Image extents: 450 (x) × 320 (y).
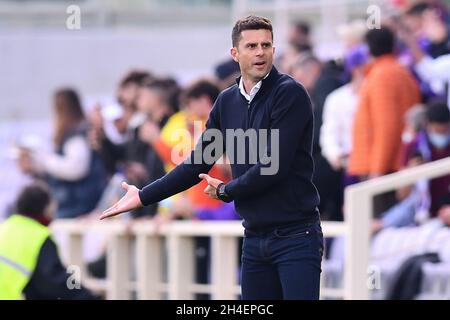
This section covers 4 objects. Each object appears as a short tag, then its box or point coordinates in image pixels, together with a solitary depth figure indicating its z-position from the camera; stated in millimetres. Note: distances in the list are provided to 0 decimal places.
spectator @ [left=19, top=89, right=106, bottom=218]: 12922
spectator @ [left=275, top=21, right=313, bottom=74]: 12148
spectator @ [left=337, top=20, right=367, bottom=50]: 11703
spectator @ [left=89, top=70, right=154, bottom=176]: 12469
